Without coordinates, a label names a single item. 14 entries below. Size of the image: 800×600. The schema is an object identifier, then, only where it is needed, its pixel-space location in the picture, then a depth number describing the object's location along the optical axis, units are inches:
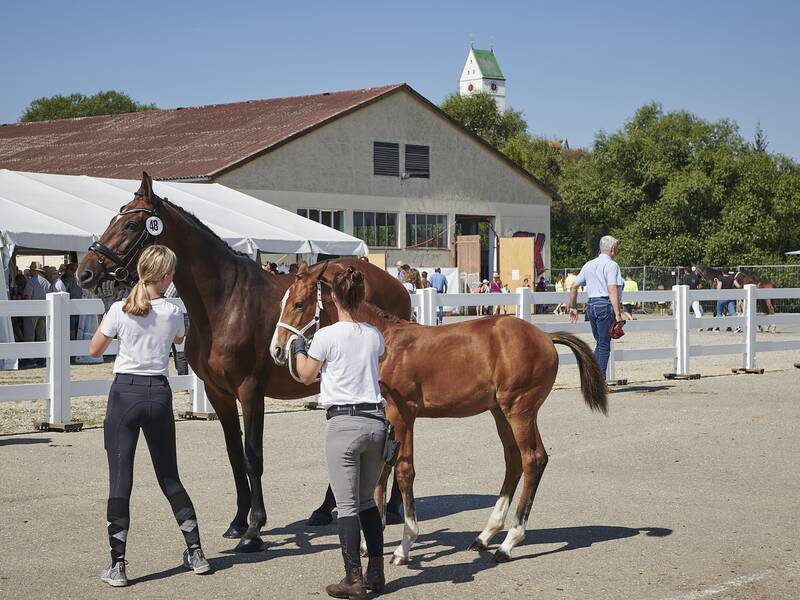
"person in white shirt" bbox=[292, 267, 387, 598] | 215.6
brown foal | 256.4
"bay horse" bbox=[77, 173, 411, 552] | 286.0
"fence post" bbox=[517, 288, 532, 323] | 636.1
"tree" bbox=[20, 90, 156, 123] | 3088.1
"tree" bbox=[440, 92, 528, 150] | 3097.9
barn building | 1625.2
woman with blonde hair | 234.8
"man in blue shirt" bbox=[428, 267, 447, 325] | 1379.2
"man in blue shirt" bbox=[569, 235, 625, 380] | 565.3
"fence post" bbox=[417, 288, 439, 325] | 582.2
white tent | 859.4
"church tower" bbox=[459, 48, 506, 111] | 7854.3
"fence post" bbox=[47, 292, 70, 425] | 478.9
